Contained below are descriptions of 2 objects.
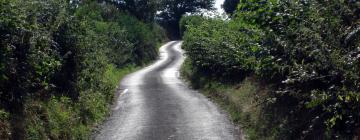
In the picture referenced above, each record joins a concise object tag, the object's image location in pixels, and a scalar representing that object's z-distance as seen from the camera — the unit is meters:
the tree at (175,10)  87.88
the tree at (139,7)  56.26
